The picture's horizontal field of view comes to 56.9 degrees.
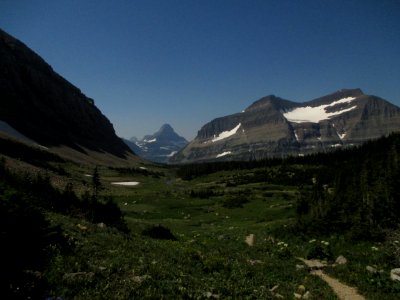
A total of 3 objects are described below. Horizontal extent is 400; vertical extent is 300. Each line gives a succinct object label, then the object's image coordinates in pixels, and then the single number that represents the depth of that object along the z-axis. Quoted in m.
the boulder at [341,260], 24.44
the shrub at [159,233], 34.56
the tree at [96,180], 68.93
